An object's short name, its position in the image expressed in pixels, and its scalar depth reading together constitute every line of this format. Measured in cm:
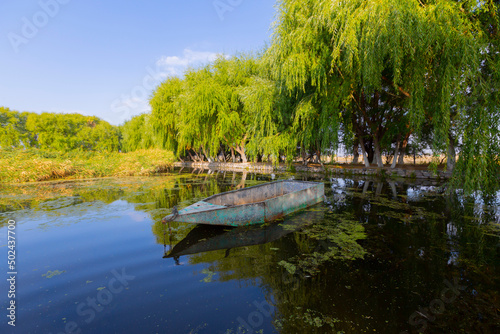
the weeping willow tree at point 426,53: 560
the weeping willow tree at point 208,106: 2066
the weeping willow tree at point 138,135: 2552
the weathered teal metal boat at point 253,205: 475
